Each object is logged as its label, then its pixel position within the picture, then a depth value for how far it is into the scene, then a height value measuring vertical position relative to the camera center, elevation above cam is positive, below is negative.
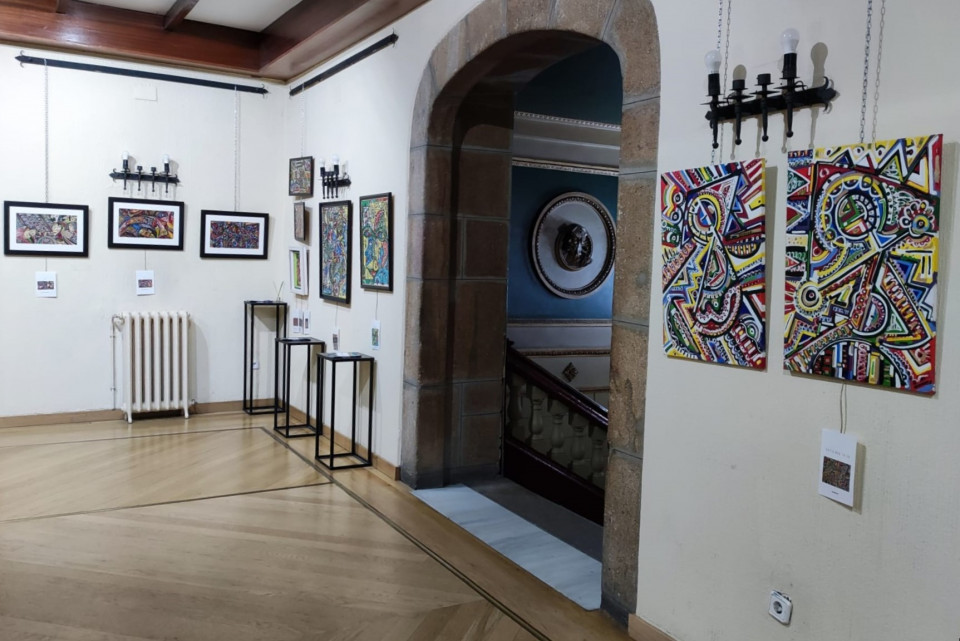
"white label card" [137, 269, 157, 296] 6.69 -0.17
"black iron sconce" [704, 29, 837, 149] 2.41 +0.59
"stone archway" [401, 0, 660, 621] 4.32 +0.21
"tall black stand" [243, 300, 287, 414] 7.05 -0.70
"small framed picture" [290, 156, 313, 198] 6.54 +0.77
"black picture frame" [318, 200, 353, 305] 5.82 +0.06
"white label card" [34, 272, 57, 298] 6.32 -0.20
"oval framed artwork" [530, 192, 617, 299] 7.41 +0.29
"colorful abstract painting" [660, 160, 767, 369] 2.58 +0.05
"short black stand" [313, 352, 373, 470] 5.33 -1.05
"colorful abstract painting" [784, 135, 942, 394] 2.10 +0.06
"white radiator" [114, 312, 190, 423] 6.57 -0.83
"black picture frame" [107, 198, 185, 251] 6.54 +0.31
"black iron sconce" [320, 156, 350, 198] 5.94 +0.68
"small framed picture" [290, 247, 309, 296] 6.68 -0.02
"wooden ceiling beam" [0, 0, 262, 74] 6.06 +1.84
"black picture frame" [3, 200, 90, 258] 6.18 +0.22
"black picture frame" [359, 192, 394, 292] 5.20 +0.12
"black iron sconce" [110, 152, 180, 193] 6.50 +0.74
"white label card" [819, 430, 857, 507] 2.29 -0.55
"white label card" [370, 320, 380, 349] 5.42 -0.45
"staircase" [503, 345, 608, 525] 5.38 -1.12
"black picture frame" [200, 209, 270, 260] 6.93 +0.28
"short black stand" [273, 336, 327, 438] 6.14 -1.15
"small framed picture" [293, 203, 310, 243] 6.57 +0.37
